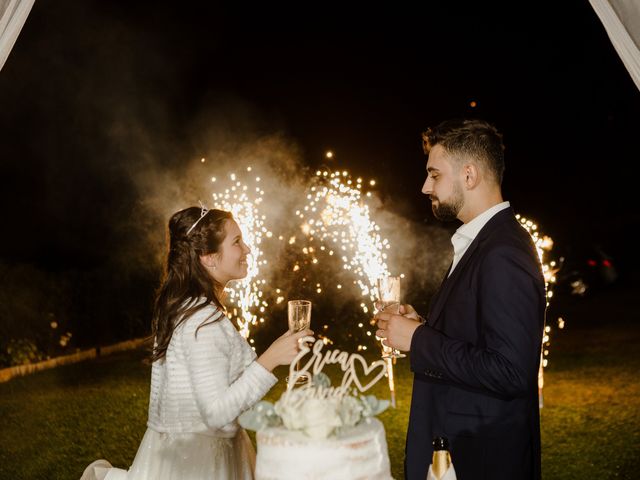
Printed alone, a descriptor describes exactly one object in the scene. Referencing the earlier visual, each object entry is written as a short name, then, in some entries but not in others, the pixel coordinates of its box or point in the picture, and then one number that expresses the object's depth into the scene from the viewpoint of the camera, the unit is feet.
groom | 8.51
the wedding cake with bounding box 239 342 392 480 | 6.86
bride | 9.39
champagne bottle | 6.83
